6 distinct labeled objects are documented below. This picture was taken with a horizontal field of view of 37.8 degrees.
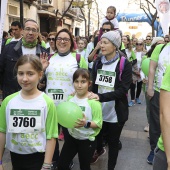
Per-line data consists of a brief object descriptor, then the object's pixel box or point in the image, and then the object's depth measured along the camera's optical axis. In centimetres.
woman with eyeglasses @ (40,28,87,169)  303
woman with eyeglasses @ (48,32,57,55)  565
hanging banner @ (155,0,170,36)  440
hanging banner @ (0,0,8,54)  286
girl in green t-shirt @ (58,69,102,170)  257
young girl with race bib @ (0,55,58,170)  194
